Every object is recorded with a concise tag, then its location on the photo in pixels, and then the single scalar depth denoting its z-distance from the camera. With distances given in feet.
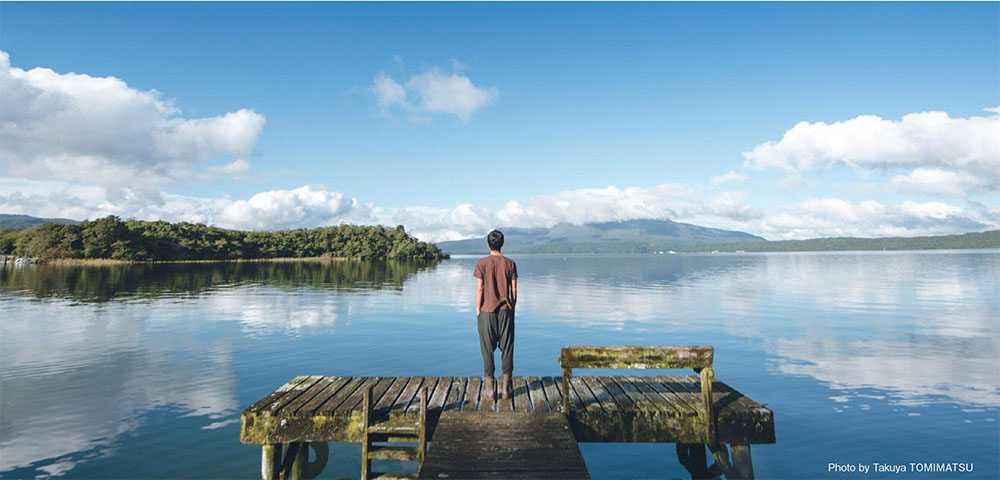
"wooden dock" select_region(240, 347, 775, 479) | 27.30
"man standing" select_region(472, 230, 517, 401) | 28.30
